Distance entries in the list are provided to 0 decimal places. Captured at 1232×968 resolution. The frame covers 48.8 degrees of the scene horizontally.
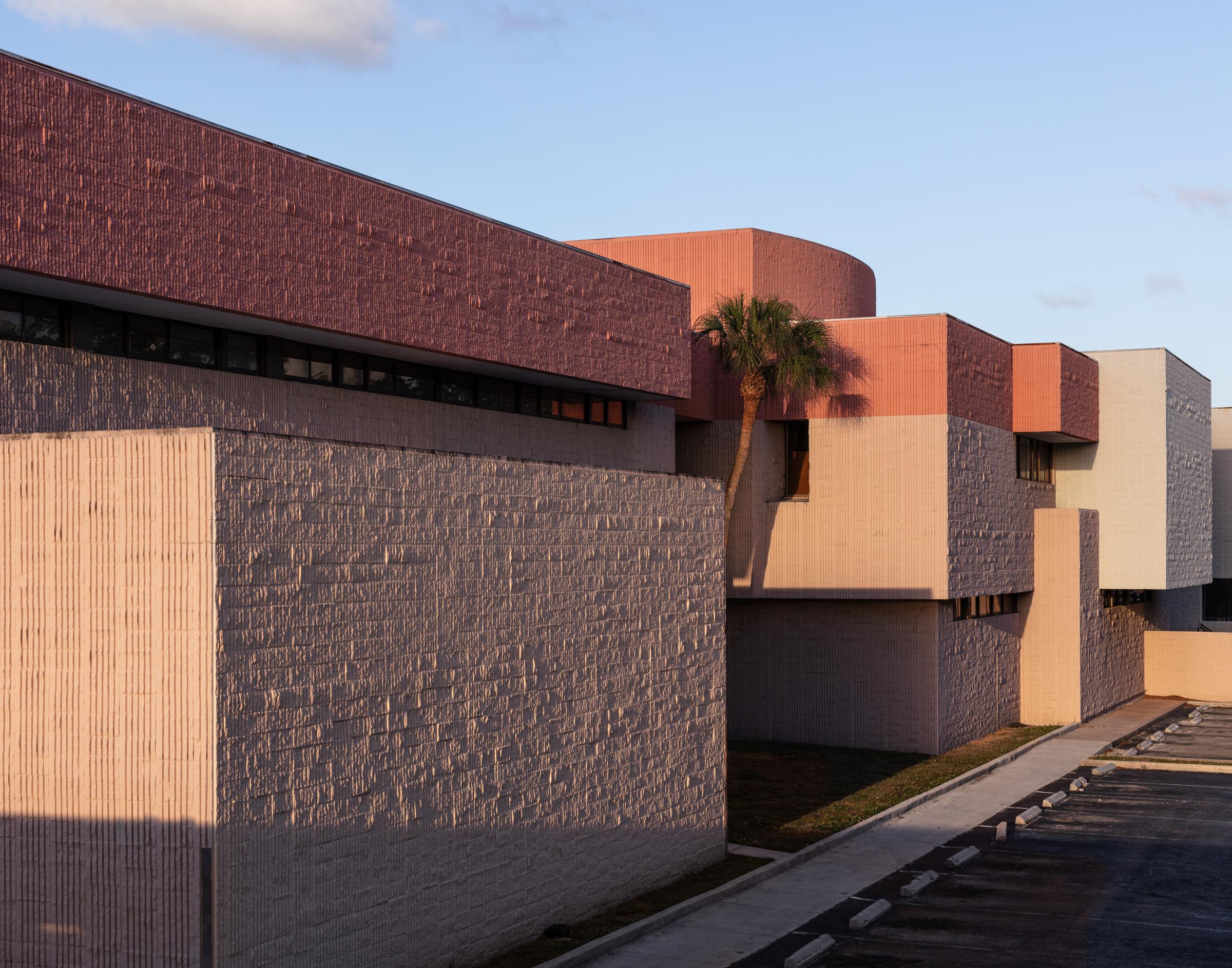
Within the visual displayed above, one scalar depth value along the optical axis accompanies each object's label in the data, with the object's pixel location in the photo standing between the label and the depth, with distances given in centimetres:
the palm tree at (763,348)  2958
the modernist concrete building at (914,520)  3088
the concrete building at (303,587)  1156
